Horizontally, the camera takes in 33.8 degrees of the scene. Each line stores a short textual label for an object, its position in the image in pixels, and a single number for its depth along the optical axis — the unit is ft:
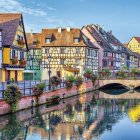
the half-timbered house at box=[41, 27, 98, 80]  139.22
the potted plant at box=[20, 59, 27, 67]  100.13
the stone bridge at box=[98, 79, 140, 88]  138.22
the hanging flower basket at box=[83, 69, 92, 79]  129.54
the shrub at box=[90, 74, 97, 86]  130.28
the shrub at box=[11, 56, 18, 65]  93.34
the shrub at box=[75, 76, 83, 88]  110.44
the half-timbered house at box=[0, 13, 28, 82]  91.69
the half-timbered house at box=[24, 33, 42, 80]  138.33
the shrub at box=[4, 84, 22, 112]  63.65
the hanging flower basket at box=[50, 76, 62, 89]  89.84
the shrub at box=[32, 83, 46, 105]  76.06
